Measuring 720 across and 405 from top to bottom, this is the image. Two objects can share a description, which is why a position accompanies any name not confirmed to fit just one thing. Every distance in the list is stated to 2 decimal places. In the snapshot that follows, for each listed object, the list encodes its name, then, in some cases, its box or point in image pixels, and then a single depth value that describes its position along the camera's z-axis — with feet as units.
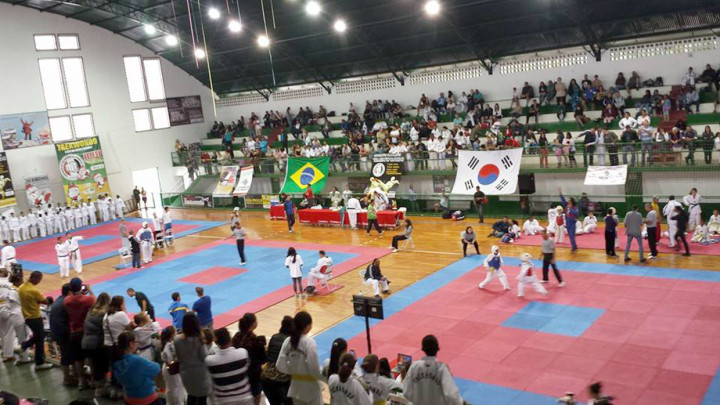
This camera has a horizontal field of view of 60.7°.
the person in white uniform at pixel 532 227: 72.95
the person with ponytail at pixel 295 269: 57.72
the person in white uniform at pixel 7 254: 71.10
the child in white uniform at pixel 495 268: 53.21
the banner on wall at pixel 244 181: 116.35
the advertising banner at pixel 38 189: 114.83
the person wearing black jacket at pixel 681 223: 58.29
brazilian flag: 105.29
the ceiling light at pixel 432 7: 78.64
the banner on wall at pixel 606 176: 74.95
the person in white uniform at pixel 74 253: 75.61
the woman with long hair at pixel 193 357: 23.48
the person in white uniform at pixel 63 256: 74.69
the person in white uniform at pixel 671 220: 59.62
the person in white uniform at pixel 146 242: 77.56
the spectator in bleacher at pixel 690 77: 83.56
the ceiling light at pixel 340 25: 90.58
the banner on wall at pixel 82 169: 117.19
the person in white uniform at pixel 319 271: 58.44
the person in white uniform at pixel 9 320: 36.58
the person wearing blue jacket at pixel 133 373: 23.24
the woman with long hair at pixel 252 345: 23.24
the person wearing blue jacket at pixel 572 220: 62.69
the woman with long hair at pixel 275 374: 23.61
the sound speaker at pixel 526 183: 82.89
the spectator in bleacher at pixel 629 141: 74.79
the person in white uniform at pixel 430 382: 20.49
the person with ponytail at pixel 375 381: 21.59
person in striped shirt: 21.85
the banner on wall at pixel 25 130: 112.16
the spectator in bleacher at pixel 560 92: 93.64
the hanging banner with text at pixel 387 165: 95.81
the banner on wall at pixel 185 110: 141.15
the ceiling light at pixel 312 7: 81.30
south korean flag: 82.79
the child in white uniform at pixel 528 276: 50.60
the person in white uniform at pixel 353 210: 88.01
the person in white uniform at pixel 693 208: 65.10
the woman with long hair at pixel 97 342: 28.71
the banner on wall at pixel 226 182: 118.93
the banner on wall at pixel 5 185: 109.70
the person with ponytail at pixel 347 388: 20.30
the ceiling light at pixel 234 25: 89.45
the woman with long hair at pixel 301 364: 21.65
